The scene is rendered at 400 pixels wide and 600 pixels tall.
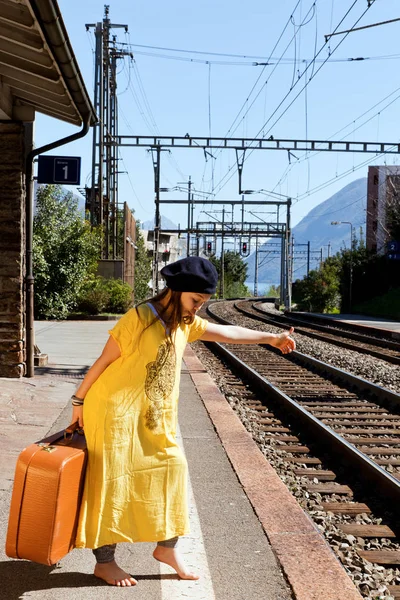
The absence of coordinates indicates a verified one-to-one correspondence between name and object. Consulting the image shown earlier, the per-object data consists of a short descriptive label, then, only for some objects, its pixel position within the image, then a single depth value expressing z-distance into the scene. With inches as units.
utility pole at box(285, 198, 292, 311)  1903.3
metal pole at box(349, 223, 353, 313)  1926.2
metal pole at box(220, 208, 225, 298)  3216.8
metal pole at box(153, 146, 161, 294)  1554.9
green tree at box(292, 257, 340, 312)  2255.2
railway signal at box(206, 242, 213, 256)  3172.7
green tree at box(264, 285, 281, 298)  4446.4
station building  348.5
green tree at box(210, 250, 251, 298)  3730.3
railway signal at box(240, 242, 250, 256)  3001.5
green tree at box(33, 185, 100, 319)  1029.2
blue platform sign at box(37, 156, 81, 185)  440.8
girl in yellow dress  143.3
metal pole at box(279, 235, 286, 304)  2216.2
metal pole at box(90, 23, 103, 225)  1246.3
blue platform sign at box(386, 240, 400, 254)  1875.9
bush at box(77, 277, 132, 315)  1099.3
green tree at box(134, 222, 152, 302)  1752.6
